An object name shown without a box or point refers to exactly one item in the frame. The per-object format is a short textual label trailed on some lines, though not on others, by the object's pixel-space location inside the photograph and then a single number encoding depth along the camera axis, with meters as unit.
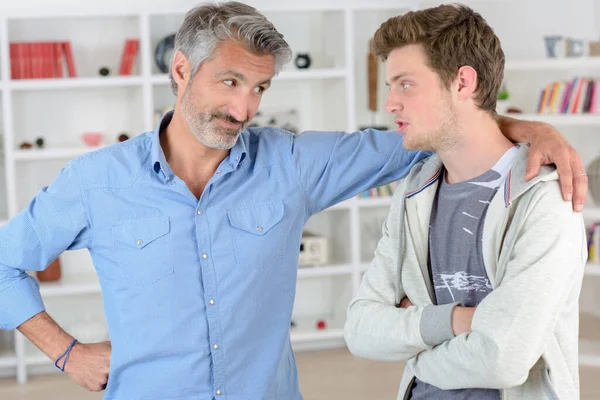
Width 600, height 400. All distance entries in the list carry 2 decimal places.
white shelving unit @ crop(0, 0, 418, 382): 5.25
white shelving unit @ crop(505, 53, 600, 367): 6.45
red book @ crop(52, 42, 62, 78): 5.30
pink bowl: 5.43
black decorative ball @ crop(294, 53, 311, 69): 5.57
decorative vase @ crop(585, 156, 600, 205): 5.21
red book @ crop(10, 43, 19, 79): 5.25
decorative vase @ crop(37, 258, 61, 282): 5.41
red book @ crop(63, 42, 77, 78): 5.32
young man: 1.65
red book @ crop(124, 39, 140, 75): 5.42
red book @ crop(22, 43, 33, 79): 5.25
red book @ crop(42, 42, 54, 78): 5.29
